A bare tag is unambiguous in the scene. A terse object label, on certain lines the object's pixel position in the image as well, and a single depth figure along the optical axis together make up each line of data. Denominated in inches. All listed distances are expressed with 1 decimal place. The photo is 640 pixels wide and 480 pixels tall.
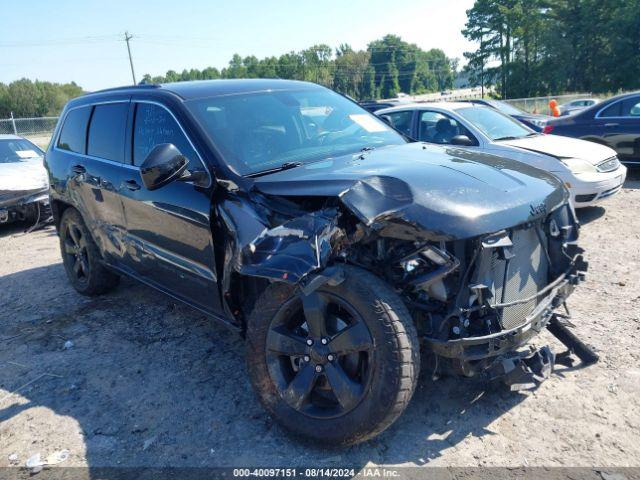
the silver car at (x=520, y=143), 274.2
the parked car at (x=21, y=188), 333.4
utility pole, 2073.7
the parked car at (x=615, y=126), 369.1
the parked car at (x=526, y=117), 481.8
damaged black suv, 100.8
